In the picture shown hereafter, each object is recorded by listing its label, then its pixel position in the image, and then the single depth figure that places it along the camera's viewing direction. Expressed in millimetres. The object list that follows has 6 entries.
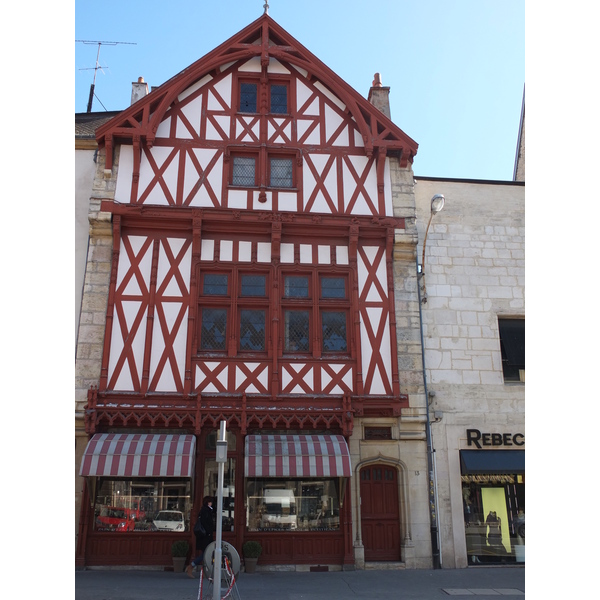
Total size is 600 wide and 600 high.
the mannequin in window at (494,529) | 13188
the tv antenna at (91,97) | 20766
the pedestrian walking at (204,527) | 10594
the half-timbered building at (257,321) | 12430
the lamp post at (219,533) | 7711
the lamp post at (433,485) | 12703
